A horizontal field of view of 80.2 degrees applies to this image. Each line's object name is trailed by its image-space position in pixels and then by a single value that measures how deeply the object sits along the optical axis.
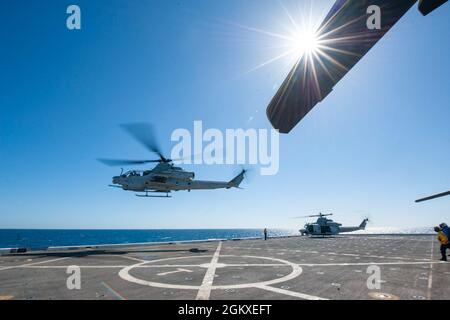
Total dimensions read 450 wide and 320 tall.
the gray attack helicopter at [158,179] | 29.81
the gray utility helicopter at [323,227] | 53.38
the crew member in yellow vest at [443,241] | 17.47
